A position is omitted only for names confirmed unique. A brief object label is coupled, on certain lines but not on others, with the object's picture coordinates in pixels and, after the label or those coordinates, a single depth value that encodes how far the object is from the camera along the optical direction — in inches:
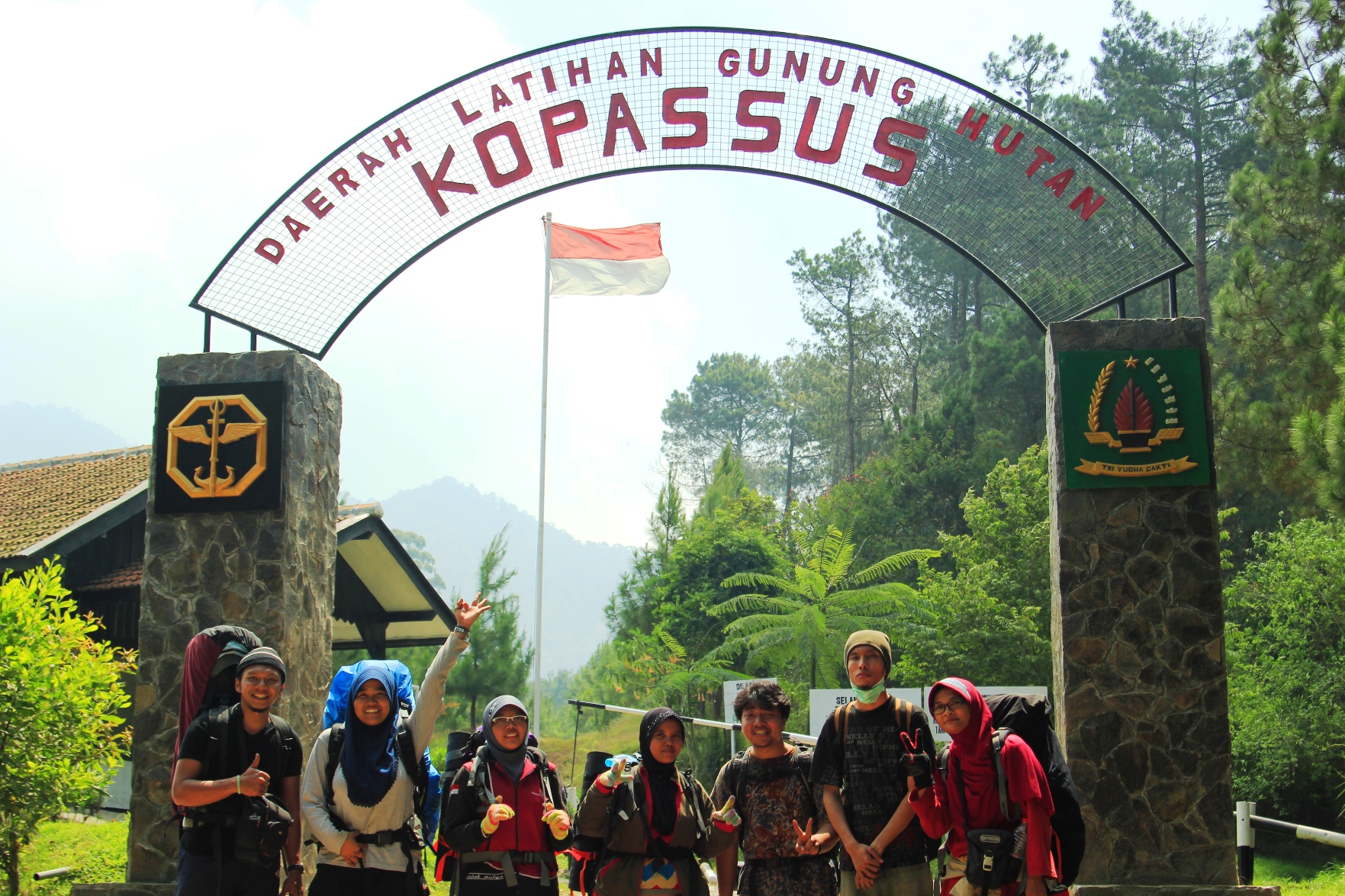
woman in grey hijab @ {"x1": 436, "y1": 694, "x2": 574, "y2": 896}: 169.2
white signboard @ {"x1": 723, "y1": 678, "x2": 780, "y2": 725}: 419.2
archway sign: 295.1
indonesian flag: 552.4
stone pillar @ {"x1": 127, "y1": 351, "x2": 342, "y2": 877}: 276.5
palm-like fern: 689.6
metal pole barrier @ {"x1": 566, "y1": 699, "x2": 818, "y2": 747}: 272.4
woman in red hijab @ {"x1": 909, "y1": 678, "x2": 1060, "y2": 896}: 163.0
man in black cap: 167.2
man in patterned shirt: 178.2
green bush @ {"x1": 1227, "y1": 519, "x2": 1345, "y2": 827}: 609.3
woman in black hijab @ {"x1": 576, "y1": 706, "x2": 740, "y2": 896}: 174.2
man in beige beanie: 176.4
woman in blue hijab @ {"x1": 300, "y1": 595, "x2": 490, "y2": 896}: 169.9
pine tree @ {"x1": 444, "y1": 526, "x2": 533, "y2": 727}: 1024.2
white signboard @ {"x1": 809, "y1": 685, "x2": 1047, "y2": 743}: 394.6
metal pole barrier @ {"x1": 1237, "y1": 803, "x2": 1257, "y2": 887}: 262.7
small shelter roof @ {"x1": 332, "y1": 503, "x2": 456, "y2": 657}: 568.4
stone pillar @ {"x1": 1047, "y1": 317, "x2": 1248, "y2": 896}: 257.1
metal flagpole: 539.5
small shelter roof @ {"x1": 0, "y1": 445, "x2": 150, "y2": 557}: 514.3
